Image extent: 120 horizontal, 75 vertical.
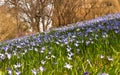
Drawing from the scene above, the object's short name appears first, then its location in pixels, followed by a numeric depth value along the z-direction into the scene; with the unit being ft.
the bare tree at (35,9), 89.68
